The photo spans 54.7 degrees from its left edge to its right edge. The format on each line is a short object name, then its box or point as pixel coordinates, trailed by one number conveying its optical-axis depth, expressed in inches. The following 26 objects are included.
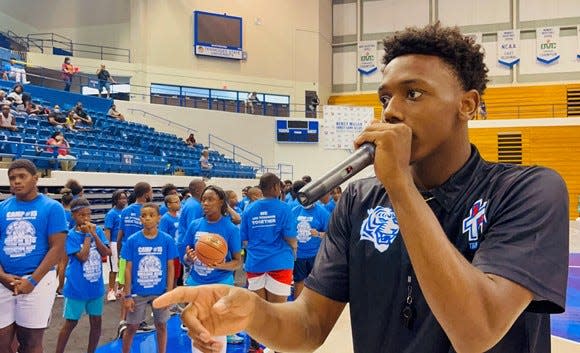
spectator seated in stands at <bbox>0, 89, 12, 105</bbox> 477.4
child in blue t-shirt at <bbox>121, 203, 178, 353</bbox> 195.8
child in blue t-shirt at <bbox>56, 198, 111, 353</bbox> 196.7
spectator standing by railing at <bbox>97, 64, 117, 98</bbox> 732.7
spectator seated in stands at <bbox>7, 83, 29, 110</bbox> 521.7
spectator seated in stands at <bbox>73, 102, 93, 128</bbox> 593.0
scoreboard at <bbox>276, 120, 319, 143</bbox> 852.6
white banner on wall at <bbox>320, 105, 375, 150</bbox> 781.3
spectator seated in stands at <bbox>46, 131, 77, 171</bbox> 456.4
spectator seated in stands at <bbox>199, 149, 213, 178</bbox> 668.7
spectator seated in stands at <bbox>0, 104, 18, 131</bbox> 452.4
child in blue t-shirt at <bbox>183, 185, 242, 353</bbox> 200.5
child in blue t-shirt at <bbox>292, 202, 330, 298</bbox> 286.0
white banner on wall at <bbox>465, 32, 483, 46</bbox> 949.8
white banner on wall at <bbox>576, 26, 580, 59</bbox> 906.1
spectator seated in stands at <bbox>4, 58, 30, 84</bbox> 613.6
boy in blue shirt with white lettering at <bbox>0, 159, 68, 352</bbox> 168.9
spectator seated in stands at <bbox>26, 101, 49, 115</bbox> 533.0
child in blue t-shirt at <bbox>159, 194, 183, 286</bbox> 276.7
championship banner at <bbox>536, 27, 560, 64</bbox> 914.7
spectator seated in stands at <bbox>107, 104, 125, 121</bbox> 683.4
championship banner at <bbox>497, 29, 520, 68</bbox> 934.4
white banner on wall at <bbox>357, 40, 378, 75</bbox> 1003.9
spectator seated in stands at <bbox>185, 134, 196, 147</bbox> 753.6
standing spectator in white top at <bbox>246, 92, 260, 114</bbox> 883.4
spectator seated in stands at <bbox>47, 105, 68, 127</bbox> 538.6
